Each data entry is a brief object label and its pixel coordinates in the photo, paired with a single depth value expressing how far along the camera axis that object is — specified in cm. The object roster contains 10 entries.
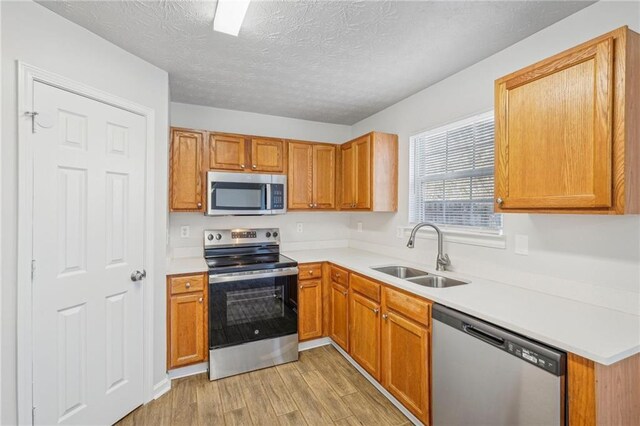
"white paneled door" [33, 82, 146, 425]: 163
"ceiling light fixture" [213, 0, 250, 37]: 154
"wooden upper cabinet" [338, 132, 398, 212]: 296
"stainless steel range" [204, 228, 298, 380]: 251
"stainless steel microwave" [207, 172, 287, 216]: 284
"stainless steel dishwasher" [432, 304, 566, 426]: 122
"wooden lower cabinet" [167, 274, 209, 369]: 242
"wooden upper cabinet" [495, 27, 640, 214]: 123
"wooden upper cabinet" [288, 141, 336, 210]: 329
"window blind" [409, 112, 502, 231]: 217
